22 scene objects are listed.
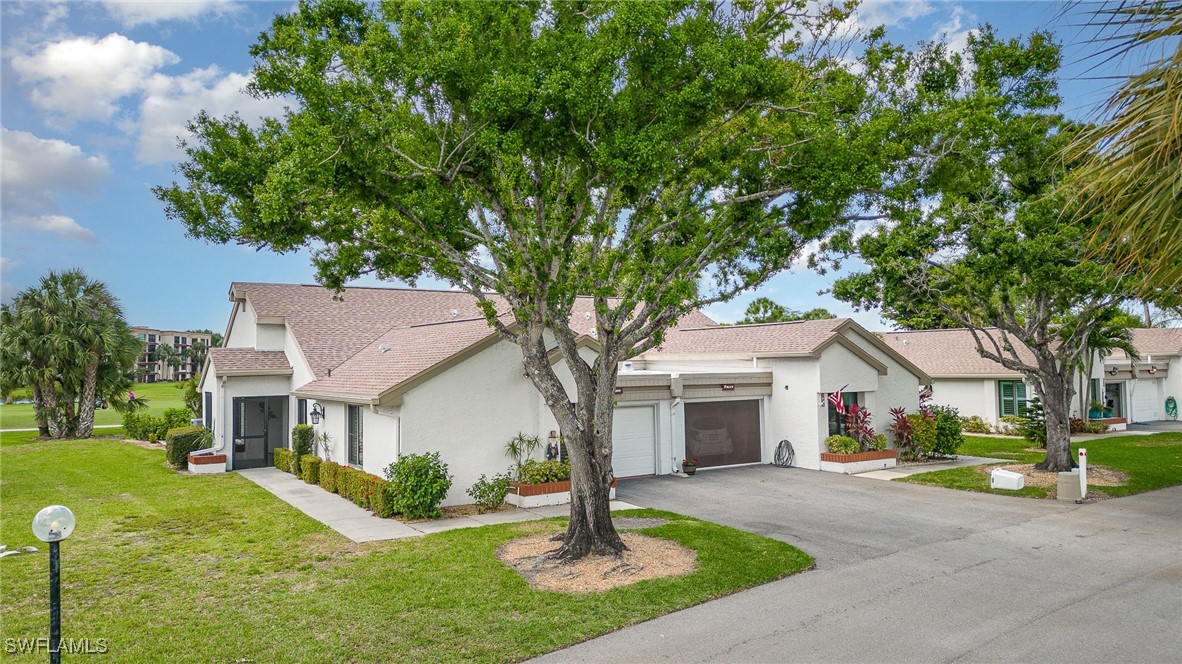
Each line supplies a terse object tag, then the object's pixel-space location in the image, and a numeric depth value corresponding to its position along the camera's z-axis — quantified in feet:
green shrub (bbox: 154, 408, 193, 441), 93.20
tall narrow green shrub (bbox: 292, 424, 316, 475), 66.59
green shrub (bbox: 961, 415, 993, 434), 104.36
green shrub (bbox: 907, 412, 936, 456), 74.08
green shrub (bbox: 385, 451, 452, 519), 46.24
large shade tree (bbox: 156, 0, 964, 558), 30.55
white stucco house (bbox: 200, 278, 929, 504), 51.90
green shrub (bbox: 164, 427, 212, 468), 70.13
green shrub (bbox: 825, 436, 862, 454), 68.74
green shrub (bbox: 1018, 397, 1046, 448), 86.99
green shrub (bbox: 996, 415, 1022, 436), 99.76
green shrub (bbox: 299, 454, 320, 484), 61.52
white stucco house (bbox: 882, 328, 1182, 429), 103.60
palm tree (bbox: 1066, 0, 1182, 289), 9.00
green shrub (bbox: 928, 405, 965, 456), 74.90
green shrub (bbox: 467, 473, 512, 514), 50.19
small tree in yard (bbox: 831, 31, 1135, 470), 39.75
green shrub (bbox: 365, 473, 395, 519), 46.83
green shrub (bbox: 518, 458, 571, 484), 52.24
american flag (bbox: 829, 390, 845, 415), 69.97
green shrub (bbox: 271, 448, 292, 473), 68.85
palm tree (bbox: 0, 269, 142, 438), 91.97
